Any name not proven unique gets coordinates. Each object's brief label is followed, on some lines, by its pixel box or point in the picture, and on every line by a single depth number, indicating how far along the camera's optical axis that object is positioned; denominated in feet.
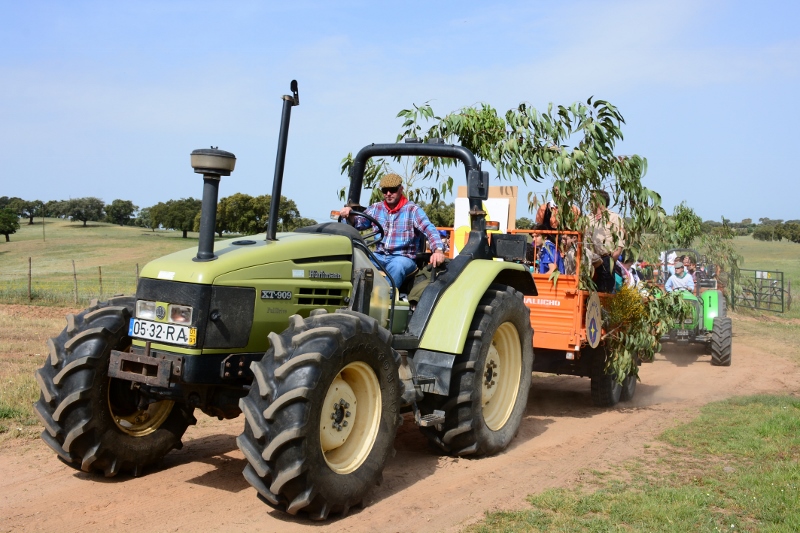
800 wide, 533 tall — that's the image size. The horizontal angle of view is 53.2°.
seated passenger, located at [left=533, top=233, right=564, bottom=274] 28.50
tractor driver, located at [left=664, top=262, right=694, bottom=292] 51.90
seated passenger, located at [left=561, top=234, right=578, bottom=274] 27.61
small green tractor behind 44.47
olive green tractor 14.88
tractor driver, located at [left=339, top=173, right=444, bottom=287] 21.81
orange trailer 26.35
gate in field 82.58
